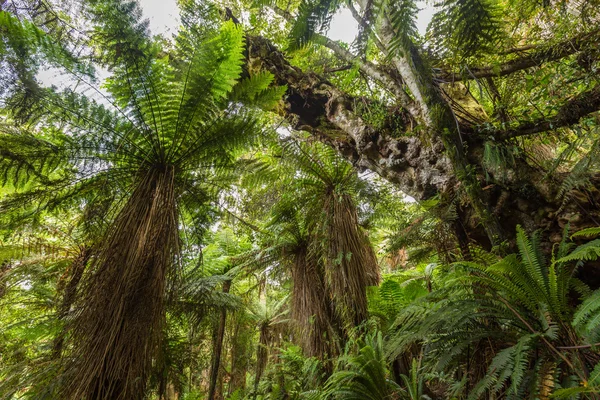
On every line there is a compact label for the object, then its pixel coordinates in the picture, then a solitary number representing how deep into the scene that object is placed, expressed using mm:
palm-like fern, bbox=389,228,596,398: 1245
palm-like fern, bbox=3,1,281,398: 1512
